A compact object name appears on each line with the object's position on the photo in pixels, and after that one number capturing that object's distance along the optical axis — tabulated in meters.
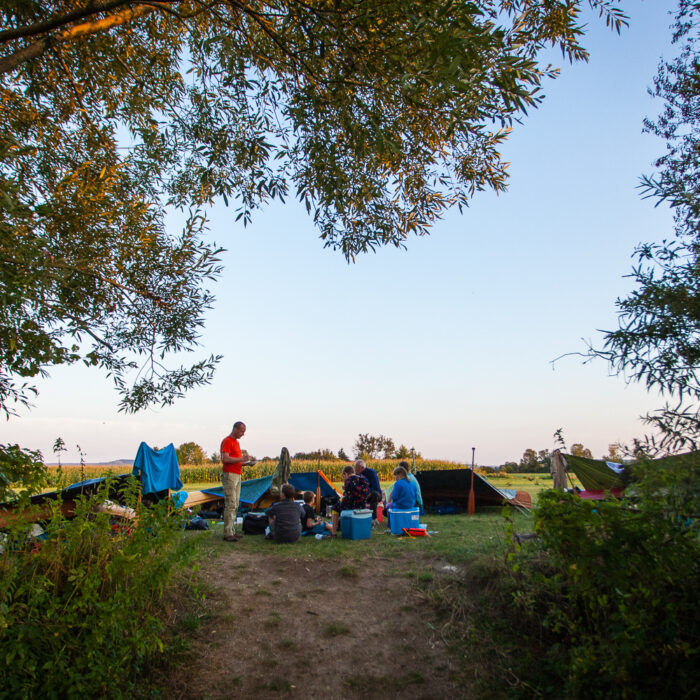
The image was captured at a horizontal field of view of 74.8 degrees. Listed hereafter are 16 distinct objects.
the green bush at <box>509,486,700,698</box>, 2.46
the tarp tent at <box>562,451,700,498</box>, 12.16
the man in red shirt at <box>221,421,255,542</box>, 7.80
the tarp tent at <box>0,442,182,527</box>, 7.78
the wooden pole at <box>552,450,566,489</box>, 9.58
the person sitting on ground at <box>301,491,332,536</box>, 8.59
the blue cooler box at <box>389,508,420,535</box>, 8.55
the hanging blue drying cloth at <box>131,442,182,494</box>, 8.80
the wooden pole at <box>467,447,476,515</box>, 13.27
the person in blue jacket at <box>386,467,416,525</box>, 8.50
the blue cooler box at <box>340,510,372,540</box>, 8.10
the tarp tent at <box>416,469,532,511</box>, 13.67
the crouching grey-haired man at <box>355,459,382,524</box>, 9.96
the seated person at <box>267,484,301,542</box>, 7.68
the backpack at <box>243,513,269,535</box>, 8.77
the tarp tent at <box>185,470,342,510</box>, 12.44
